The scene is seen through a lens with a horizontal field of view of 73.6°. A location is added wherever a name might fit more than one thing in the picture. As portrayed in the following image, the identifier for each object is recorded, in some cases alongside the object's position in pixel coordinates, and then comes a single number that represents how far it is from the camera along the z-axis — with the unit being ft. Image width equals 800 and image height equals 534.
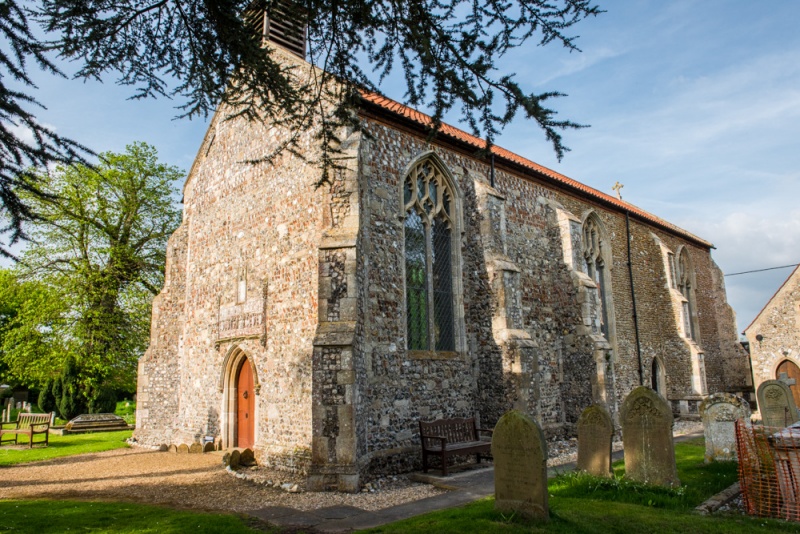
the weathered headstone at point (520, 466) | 20.33
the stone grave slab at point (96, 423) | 66.69
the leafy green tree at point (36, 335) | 74.53
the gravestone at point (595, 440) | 28.17
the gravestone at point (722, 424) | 34.12
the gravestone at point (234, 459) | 36.01
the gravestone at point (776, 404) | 39.63
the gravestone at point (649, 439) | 26.76
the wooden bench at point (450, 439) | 33.76
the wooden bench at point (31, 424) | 49.71
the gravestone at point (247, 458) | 36.83
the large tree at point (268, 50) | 14.78
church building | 33.53
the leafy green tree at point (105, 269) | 75.46
